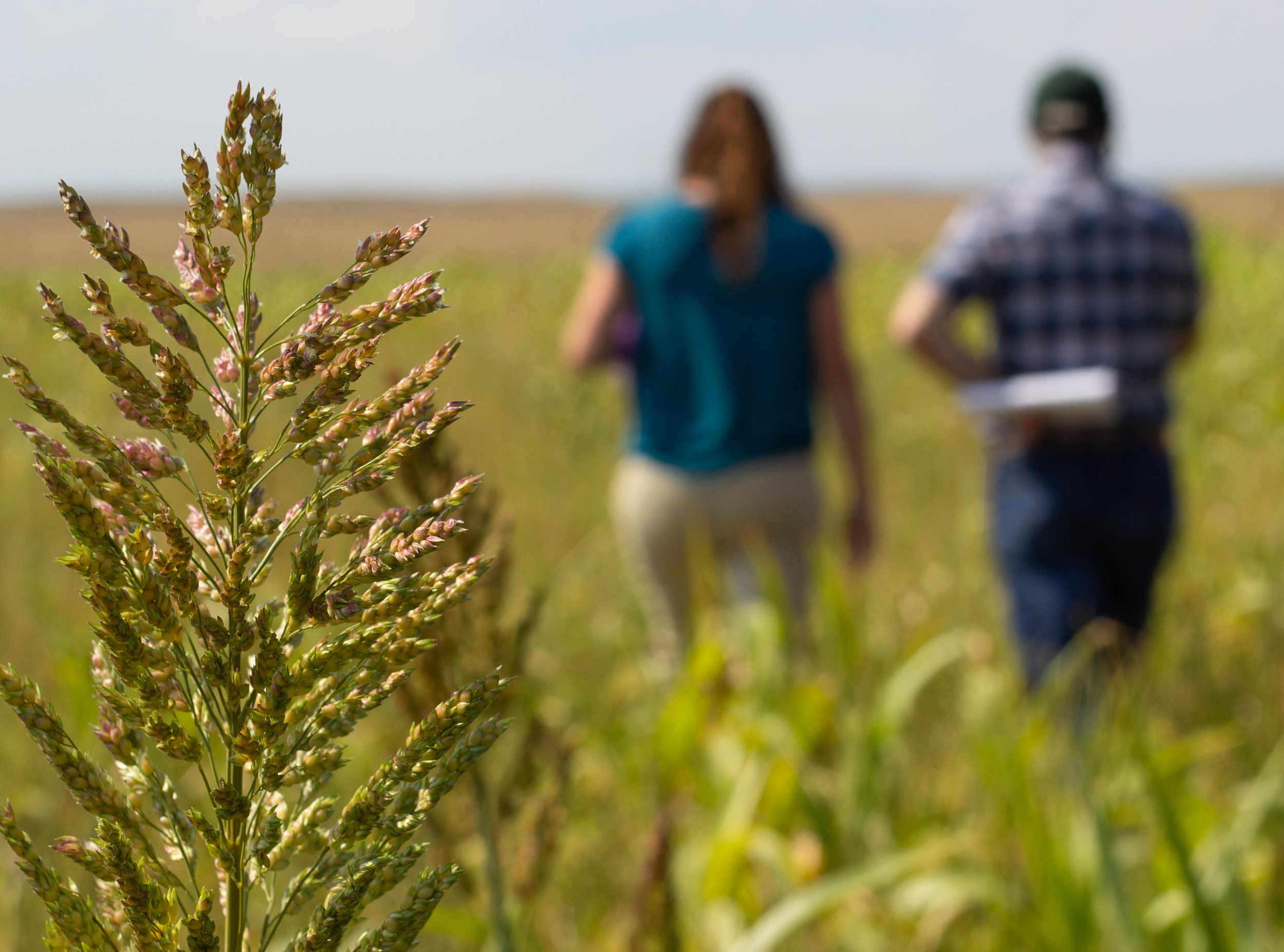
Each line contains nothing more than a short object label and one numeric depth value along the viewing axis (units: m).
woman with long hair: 6.17
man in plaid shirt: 6.25
